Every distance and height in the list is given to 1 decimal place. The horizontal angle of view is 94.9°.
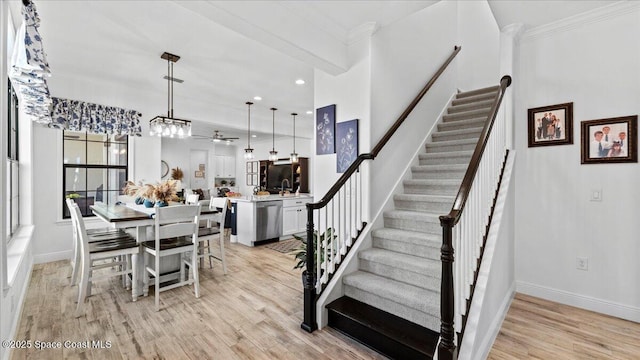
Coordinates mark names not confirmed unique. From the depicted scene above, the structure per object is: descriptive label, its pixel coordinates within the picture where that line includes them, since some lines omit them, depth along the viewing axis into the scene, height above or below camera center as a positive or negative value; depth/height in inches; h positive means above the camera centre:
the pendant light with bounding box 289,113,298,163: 294.6 +24.9
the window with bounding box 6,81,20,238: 133.0 +5.5
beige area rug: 205.2 -48.9
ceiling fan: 306.0 +43.7
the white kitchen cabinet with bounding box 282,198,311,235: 233.9 -30.3
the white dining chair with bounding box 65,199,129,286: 129.0 -26.6
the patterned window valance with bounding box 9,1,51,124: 79.0 +34.0
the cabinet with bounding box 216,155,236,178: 432.1 +19.1
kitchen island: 215.2 -30.0
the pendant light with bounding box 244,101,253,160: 244.1 +46.5
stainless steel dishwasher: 216.0 -30.9
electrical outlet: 114.3 -32.9
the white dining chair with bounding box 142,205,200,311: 117.8 -26.1
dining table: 118.0 -18.0
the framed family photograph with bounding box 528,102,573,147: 119.0 +22.7
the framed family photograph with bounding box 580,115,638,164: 105.6 +14.7
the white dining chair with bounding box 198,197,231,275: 144.5 -27.6
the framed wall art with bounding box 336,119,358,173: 123.4 +15.2
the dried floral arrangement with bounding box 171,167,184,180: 368.8 +6.1
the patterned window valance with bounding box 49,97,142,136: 176.4 +38.8
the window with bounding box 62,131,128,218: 187.2 +7.3
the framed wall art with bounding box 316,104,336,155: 132.3 +22.8
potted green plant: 101.0 -28.2
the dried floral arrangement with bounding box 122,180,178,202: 142.0 -6.0
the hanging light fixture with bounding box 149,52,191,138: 146.7 +27.6
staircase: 85.7 -32.6
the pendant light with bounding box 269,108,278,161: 288.0 +36.9
